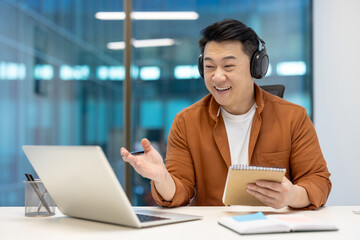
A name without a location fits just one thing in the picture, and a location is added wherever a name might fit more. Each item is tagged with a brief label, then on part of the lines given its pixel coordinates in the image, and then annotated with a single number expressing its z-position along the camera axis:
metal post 3.48
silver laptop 0.95
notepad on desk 0.95
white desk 0.94
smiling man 1.68
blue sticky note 1.01
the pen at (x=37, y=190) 1.23
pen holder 1.24
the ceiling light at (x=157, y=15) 3.53
